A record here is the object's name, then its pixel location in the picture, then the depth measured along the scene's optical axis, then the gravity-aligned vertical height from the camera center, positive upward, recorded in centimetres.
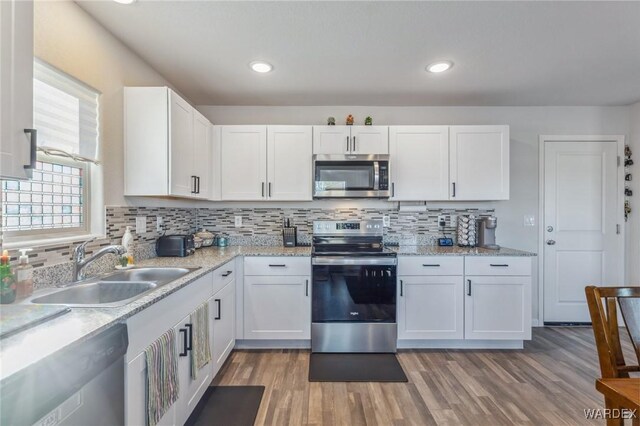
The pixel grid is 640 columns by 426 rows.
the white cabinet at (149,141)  214 +49
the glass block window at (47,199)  144 +6
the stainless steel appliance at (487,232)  299 -17
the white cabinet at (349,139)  302 +72
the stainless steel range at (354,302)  266 -75
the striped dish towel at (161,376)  131 -73
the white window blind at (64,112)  154 +54
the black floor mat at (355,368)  229 -119
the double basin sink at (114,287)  145 -39
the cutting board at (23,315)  96 -35
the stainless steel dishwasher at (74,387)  75 -48
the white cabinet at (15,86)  90 +37
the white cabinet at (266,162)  303 +50
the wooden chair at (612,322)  115 -40
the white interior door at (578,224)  331 -10
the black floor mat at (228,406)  184 -121
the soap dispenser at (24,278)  132 -28
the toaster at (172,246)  246 -26
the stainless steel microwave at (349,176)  294 +36
